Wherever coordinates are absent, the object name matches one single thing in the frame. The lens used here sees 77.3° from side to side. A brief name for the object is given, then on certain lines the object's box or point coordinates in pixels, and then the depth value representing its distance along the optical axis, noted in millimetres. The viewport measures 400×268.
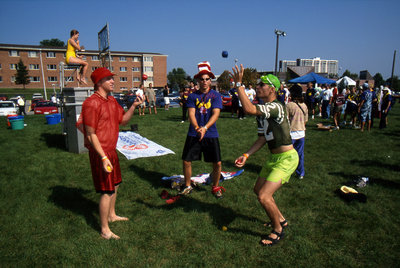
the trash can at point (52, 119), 13859
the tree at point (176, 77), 102662
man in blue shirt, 4727
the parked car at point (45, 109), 24234
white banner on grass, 7906
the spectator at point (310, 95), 16812
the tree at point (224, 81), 64000
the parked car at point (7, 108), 21995
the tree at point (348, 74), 129400
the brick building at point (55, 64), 62750
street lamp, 28178
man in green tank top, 3303
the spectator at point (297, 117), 5250
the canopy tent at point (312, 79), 21938
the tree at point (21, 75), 59459
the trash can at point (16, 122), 12367
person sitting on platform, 7412
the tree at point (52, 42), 109812
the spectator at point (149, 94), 18156
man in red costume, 3256
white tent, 24331
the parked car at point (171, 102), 25789
